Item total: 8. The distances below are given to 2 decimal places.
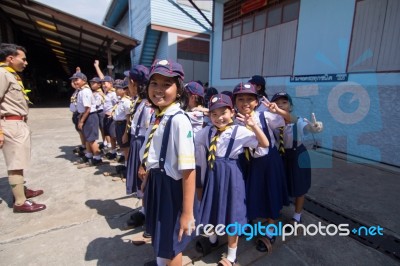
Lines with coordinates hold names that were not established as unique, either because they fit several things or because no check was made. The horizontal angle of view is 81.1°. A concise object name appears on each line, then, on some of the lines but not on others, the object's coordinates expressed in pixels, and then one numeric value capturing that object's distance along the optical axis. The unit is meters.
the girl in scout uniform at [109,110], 5.09
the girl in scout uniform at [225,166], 1.99
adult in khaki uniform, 2.86
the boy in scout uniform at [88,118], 4.55
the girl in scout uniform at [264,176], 2.22
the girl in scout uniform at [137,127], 2.69
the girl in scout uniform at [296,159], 2.51
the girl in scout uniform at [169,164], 1.52
